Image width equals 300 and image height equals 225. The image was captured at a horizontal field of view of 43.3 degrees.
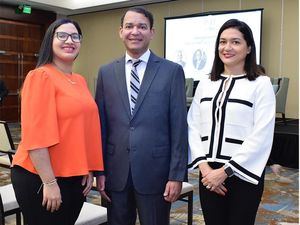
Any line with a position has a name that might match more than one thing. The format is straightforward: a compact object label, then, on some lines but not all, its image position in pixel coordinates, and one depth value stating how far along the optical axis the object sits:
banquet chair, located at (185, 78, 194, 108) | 8.03
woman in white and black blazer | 1.58
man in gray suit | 1.64
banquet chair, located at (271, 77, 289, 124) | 6.50
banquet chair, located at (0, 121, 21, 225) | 2.15
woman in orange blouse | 1.46
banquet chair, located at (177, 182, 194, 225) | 2.54
